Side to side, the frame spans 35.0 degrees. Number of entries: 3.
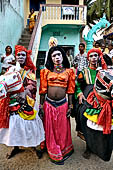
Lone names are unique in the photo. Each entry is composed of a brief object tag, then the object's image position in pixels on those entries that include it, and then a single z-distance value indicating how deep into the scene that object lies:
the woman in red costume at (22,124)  2.50
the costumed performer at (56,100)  2.83
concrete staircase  9.98
